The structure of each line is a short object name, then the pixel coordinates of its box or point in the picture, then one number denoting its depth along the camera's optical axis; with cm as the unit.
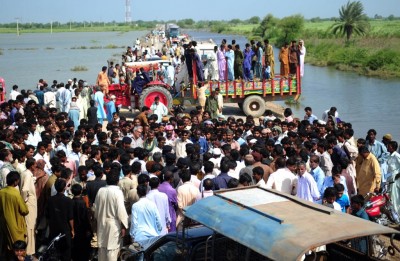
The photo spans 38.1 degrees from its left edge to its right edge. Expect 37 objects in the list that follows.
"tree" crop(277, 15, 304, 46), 6812
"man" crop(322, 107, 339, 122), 1231
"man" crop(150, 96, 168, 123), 1398
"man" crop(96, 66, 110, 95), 1745
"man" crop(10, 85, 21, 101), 1647
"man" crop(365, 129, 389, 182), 959
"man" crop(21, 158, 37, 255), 735
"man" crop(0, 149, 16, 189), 771
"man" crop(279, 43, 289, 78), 1747
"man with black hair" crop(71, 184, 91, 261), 694
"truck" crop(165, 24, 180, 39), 6531
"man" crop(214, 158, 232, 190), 752
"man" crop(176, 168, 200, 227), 720
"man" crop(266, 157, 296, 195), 763
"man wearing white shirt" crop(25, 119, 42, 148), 1036
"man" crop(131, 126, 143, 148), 1032
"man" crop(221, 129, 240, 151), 991
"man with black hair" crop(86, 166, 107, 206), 726
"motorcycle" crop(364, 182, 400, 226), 812
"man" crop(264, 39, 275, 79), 1738
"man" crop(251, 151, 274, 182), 805
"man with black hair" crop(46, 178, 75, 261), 686
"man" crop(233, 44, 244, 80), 1728
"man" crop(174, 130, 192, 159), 979
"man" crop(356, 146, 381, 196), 853
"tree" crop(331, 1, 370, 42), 5609
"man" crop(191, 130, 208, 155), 1016
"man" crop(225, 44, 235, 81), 1727
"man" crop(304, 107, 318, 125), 1230
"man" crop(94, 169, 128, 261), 671
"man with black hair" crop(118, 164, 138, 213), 734
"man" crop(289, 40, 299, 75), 1733
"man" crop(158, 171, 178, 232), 722
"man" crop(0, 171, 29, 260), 678
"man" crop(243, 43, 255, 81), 1731
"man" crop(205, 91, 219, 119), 1518
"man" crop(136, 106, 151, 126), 1200
